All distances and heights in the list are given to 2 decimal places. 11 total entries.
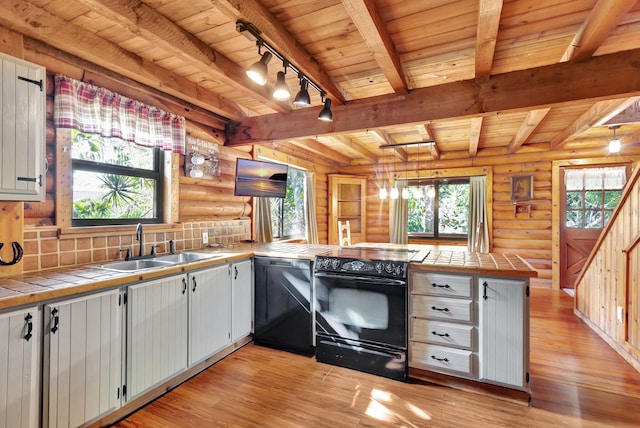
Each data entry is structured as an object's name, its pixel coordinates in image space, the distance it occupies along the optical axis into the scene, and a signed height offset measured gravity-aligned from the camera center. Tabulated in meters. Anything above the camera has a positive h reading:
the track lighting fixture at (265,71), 1.84 +0.99
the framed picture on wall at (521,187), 5.36 +0.47
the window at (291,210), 5.00 +0.06
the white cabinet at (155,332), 1.96 -0.82
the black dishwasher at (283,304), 2.85 -0.87
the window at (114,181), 2.36 +0.28
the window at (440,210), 6.02 +0.08
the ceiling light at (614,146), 3.97 +0.90
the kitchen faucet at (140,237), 2.54 -0.20
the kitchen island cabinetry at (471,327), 2.13 -0.83
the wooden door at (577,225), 5.04 -0.19
